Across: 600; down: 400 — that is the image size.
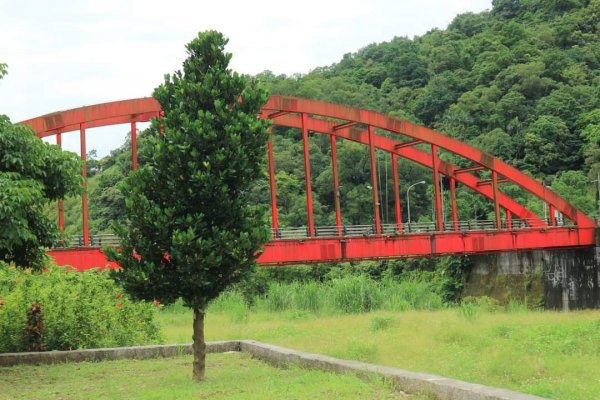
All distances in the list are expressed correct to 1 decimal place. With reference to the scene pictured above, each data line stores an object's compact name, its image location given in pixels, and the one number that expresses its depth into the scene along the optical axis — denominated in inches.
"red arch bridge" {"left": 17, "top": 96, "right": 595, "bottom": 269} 959.0
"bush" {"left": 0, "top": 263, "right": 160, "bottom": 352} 578.2
